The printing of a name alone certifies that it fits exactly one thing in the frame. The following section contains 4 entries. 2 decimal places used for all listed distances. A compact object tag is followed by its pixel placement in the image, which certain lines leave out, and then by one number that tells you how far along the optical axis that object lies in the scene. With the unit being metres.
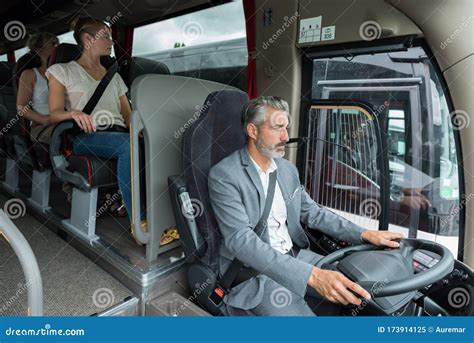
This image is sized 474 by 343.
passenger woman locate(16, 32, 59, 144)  2.47
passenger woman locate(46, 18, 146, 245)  2.02
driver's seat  1.68
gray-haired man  1.47
